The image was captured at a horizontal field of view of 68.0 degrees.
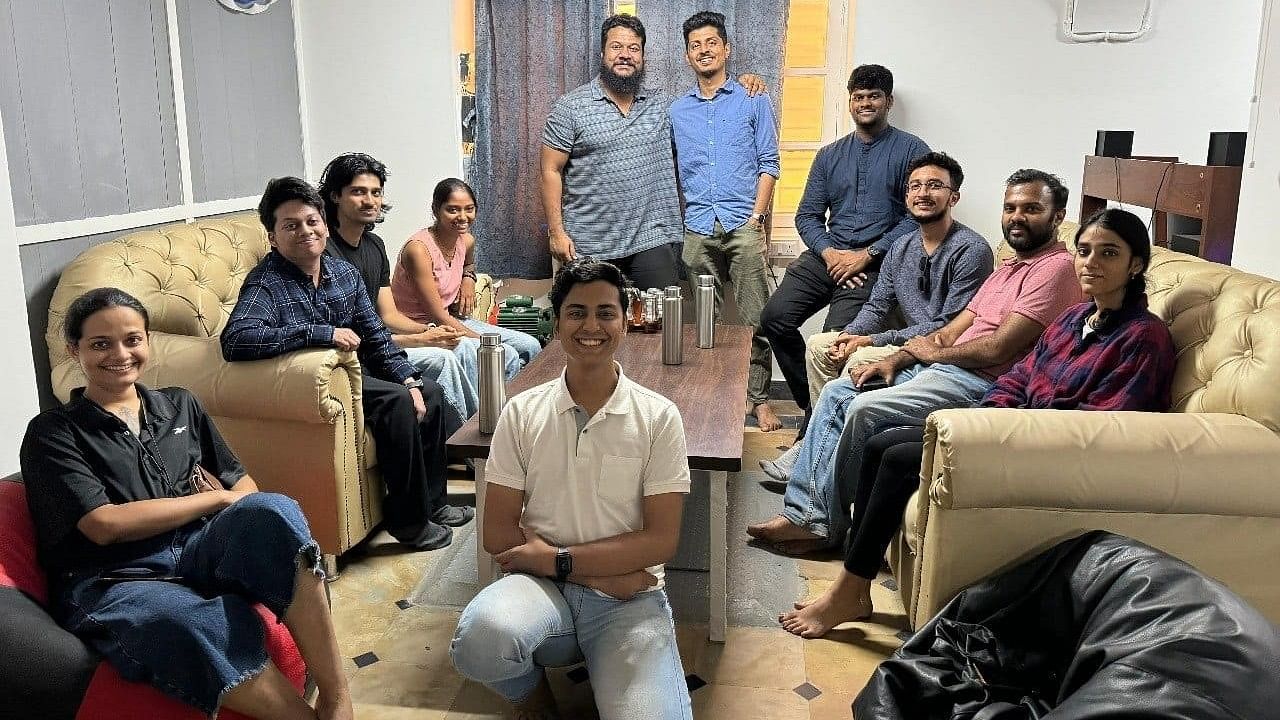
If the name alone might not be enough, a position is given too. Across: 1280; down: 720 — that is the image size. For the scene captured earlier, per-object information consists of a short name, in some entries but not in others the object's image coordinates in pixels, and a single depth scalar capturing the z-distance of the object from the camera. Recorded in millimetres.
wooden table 2254
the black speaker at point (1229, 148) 2602
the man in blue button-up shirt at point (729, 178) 4137
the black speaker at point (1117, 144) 3486
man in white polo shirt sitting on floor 1792
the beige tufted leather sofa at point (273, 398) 2523
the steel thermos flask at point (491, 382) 2363
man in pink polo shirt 2652
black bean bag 1453
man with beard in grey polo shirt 4145
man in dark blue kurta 3914
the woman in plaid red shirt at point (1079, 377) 2154
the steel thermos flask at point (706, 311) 3217
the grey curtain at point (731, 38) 4160
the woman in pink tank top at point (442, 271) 3529
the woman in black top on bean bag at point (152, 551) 1601
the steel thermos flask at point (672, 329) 3004
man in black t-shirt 3156
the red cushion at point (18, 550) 1702
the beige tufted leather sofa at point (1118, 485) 1860
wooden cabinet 2564
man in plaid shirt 2584
